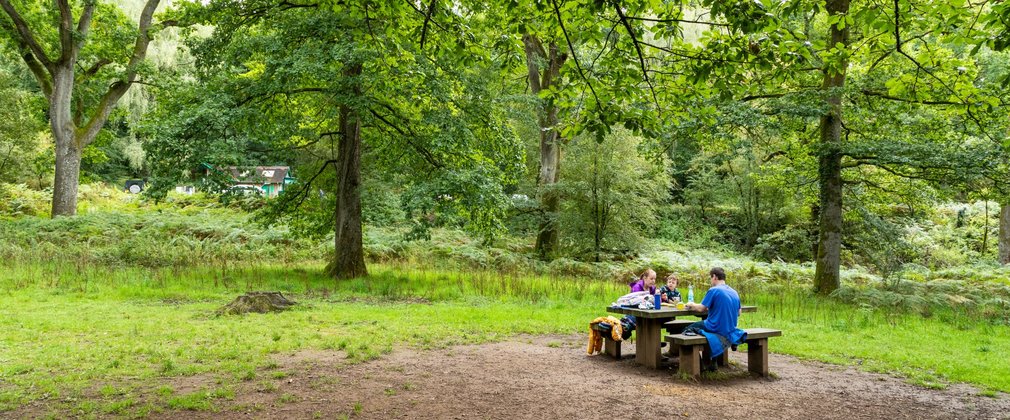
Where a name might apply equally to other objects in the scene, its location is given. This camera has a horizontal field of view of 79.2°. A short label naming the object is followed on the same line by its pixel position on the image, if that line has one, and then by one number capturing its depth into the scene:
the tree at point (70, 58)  19.00
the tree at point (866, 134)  12.01
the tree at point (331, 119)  11.57
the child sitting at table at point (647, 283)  7.98
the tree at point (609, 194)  18.12
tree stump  9.60
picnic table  6.69
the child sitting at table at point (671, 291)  7.56
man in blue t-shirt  6.41
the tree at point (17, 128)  22.52
